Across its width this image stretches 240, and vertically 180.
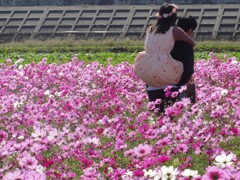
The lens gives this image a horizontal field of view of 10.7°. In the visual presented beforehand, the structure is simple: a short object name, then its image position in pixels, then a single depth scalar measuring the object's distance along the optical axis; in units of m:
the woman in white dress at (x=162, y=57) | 13.70
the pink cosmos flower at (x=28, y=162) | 7.21
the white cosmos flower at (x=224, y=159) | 6.32
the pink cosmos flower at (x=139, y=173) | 6.63
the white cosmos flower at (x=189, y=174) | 6.19
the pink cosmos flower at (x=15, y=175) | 6.51
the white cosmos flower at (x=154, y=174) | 6.33
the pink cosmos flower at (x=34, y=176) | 6.10
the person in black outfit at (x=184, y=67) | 13.88
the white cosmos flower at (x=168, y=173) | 6.31
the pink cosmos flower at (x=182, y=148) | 8.07
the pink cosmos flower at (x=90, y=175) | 6.54
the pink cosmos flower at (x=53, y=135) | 8.54
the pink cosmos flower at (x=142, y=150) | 7.43
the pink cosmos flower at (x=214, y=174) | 5.56
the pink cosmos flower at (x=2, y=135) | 8.83
